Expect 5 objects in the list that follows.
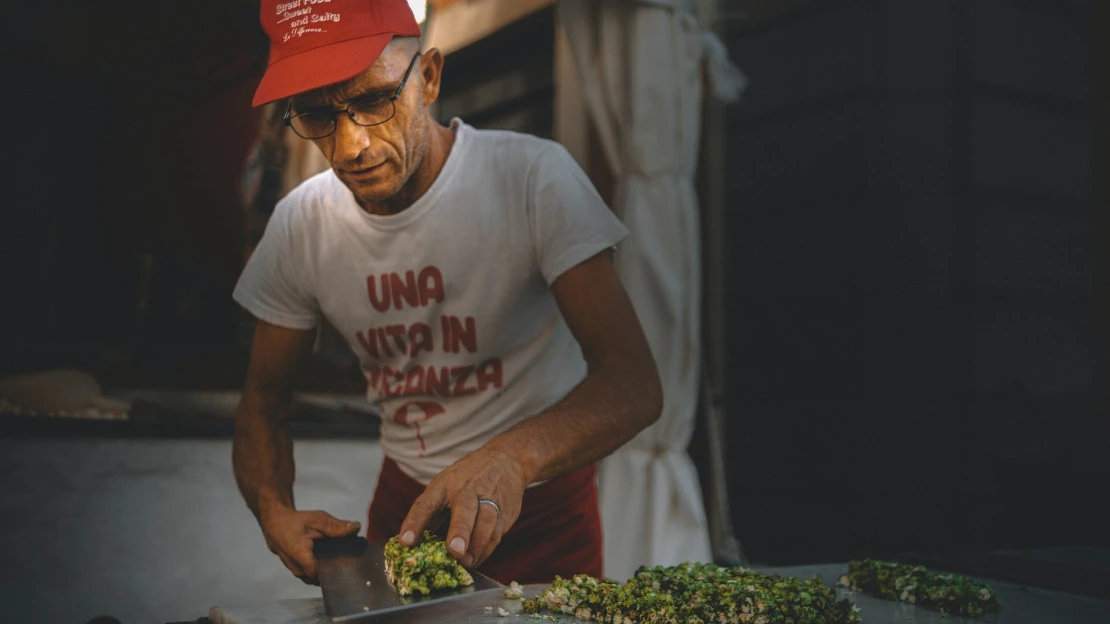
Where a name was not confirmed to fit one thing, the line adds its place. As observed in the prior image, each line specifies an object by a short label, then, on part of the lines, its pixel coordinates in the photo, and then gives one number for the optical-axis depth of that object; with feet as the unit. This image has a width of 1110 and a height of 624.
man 5.34
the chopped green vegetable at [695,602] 4.27
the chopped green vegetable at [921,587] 4.77
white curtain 9.23
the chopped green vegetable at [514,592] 4.56
